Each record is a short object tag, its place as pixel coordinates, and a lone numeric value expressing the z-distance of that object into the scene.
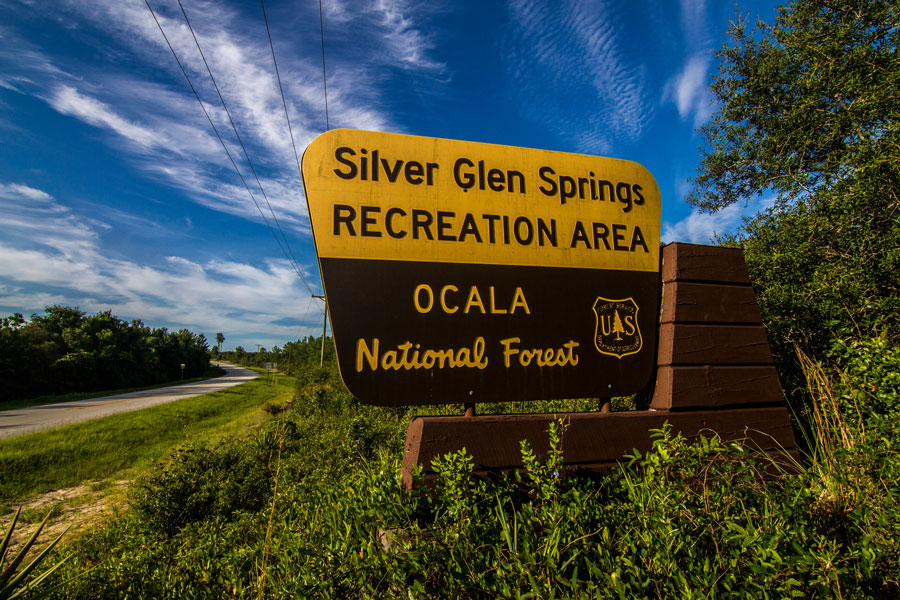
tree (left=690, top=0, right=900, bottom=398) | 4.42
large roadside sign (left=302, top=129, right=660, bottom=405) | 2.72
